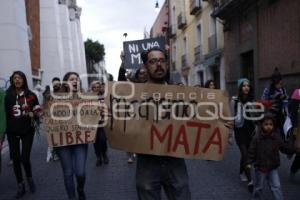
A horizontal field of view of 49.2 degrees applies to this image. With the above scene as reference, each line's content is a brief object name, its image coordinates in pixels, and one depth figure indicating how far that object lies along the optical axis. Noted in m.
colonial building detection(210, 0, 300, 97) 9.01
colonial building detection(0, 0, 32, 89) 9.43
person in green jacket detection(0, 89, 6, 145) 4.23
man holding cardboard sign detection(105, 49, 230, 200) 2.39
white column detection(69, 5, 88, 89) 24.51
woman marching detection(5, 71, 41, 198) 4.20
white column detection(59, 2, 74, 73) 20.78
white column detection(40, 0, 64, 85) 17.42
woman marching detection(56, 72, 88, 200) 3.66
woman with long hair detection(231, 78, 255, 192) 4.31
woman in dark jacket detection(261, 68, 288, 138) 5.42
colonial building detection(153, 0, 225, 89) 16.54
